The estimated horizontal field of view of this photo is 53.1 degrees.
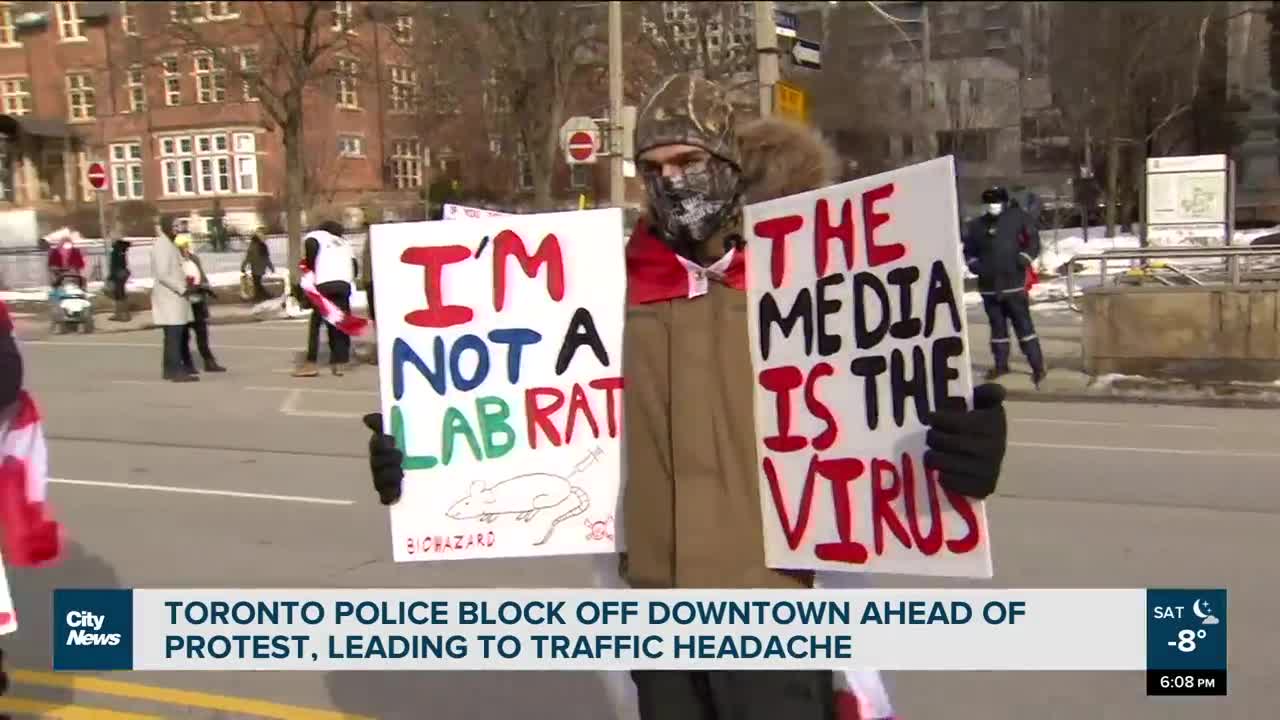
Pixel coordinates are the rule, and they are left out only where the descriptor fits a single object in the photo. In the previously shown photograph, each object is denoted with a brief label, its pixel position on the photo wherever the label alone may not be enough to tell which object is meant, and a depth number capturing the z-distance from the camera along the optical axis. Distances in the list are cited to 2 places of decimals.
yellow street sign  14.49
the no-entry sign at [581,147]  21.41
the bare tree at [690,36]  32.38
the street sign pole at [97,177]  27.09
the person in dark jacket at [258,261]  25.84
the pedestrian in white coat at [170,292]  13.86
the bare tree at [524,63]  34.28
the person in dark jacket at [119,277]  23.48
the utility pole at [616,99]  21.47
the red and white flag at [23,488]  3.61
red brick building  48.56
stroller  21.50
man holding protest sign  2.58
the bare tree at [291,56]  27.17
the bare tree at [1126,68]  25.45
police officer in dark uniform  12.73
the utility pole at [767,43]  15.23
